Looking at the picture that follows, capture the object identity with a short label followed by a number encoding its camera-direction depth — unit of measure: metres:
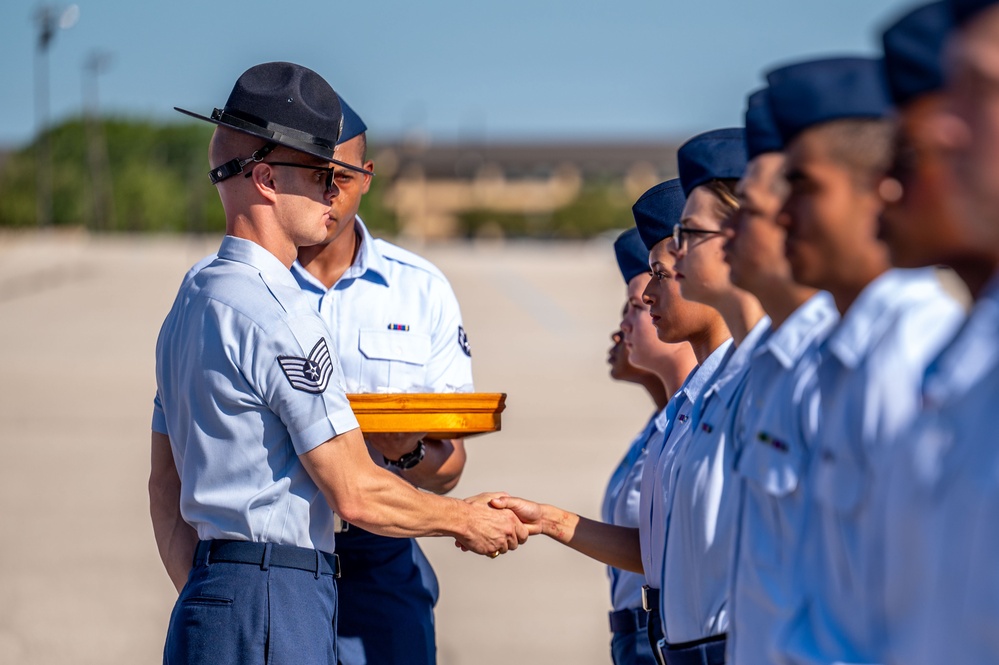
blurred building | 117.94
